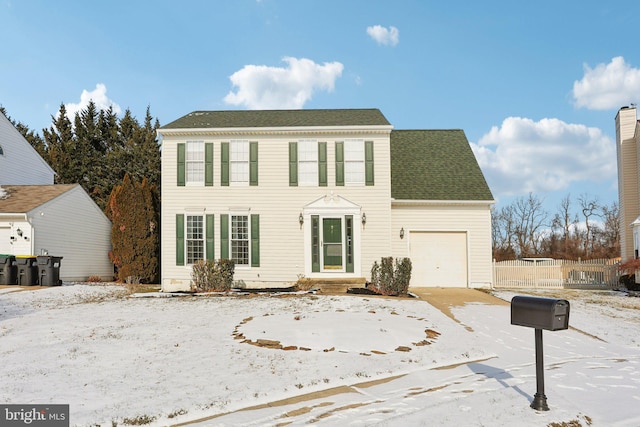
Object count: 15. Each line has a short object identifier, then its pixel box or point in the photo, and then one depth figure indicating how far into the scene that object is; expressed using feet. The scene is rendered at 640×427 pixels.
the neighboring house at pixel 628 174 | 69.72
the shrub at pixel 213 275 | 48.98
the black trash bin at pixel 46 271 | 55.83
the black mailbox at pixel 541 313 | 14.98
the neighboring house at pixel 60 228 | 61.52
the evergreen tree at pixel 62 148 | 107.55
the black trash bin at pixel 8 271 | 56.08
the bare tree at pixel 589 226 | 145.81
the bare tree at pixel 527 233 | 147.84
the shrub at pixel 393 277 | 46.85
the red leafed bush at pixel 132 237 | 71.10
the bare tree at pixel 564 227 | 142.20
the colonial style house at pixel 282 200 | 53.93
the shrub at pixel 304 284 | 50.86
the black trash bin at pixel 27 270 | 55.31
